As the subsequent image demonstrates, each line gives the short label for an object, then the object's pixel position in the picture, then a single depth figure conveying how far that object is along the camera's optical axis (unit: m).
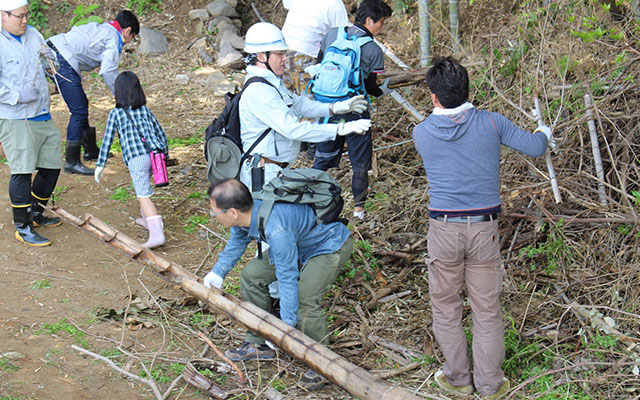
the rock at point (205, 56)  11.18
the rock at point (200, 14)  12.04
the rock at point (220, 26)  11.66
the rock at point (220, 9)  12.03
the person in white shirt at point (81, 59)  7.05
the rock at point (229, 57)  10.59
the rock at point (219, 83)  10.04
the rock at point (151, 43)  11.59
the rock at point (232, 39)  11.08
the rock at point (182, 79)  10.56
